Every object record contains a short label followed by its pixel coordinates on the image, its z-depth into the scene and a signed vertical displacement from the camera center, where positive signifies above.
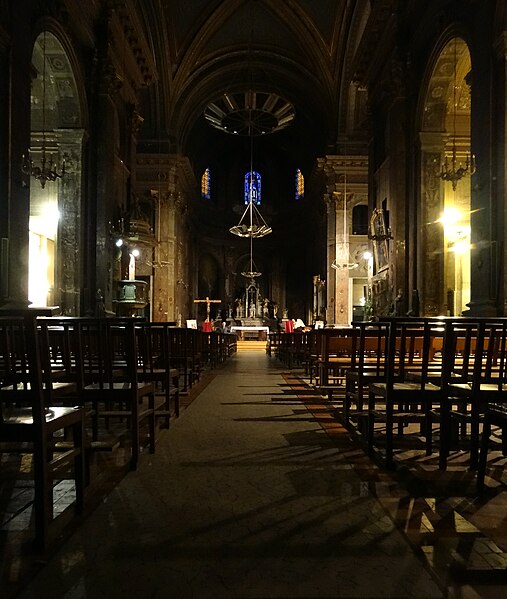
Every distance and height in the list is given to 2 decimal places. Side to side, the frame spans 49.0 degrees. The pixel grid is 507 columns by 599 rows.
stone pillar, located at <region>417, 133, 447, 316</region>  11.97 +1.63
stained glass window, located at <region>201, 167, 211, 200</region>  34.19 +7.64
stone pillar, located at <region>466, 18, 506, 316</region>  8.32 +1.95
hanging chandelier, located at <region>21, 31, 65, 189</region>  8.04 +2.07
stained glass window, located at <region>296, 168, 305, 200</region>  33.59 +7.48
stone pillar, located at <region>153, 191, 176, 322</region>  22.16 +1.57
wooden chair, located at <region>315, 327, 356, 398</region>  6.69 -0.64
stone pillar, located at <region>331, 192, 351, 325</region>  21.98 +1.49
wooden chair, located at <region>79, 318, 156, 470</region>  3.49 -0.54
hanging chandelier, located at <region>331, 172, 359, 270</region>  22.23 +2.36
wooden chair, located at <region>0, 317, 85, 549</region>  2.18 -0.52
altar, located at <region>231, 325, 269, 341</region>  25.73 -1.14
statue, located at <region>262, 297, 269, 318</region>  29.91 -0.12
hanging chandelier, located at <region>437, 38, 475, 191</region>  8.91 +2.31
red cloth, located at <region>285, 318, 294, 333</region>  23.86 -0.80
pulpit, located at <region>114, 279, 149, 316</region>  12.30 +0.16
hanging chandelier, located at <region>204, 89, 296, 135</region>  24.64 +9.11
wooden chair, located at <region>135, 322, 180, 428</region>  4.54 -0.56
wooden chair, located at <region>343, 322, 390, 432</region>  4.21 -0.56
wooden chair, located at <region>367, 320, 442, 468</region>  3.42 -0.54
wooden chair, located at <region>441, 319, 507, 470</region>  3.02 -0.47
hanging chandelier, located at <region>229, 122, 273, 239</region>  19.75 +2.74
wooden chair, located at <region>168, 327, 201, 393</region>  7.18 -0.64
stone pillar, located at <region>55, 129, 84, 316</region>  11.12 +1.66
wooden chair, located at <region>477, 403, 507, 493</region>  2.82 -0.63
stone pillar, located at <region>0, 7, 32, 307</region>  7.76 +2.13
